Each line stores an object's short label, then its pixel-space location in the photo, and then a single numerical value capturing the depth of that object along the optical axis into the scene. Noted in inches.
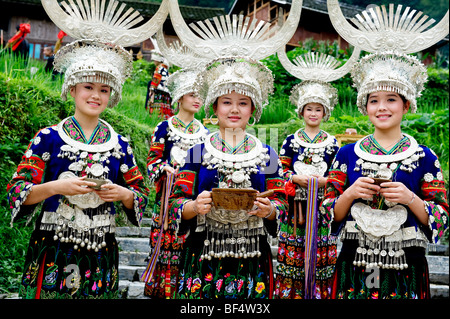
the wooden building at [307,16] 605.3
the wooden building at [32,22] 718.5
